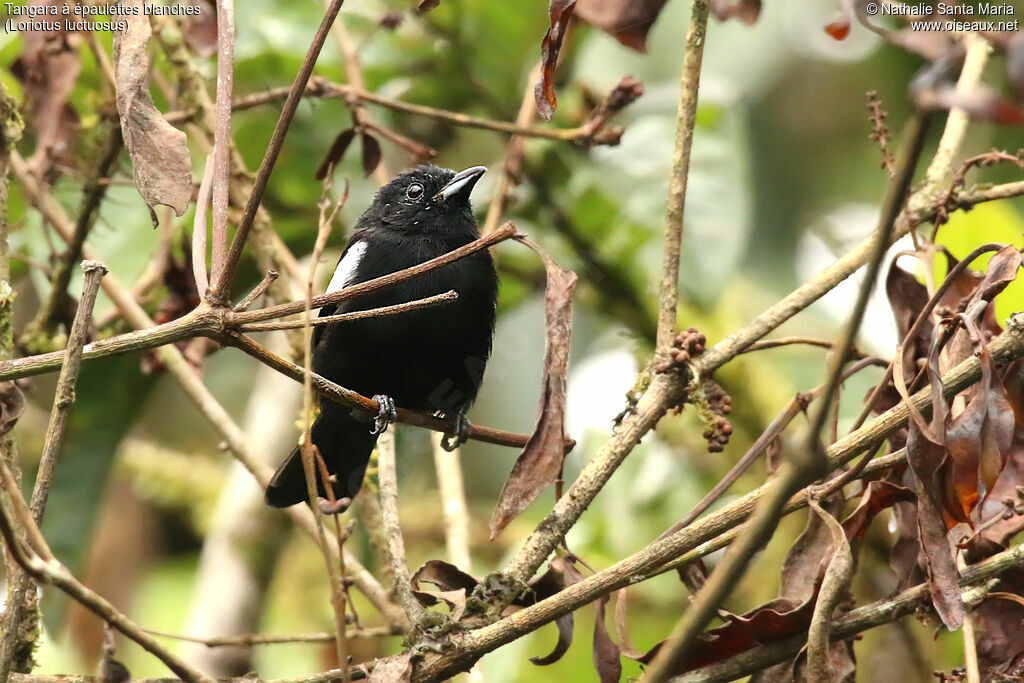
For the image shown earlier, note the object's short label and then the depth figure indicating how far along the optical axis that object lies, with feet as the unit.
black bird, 22.12
